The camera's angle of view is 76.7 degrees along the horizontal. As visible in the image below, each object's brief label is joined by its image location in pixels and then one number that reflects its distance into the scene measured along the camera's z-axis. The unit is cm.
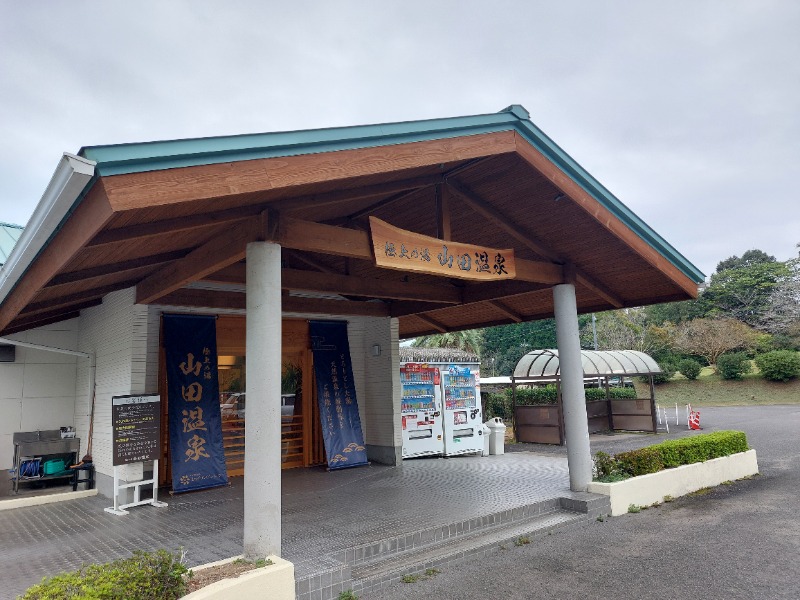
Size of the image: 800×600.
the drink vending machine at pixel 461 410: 1084
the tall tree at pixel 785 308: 3004
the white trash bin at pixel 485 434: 1126
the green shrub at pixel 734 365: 2752
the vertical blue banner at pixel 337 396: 887
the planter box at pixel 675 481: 638
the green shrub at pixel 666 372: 2981
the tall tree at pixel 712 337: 3028
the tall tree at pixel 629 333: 3303
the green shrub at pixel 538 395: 1584
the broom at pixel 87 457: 764
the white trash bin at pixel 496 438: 1141
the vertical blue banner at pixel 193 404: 725
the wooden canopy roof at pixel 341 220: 329
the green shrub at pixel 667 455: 675
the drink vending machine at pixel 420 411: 1020
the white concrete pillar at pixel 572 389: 662
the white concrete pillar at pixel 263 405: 382
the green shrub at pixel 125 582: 265
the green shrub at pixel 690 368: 2886
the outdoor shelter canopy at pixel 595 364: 1473
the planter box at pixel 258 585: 315
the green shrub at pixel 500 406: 1716
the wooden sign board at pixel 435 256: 470
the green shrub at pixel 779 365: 2570
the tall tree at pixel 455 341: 2830
